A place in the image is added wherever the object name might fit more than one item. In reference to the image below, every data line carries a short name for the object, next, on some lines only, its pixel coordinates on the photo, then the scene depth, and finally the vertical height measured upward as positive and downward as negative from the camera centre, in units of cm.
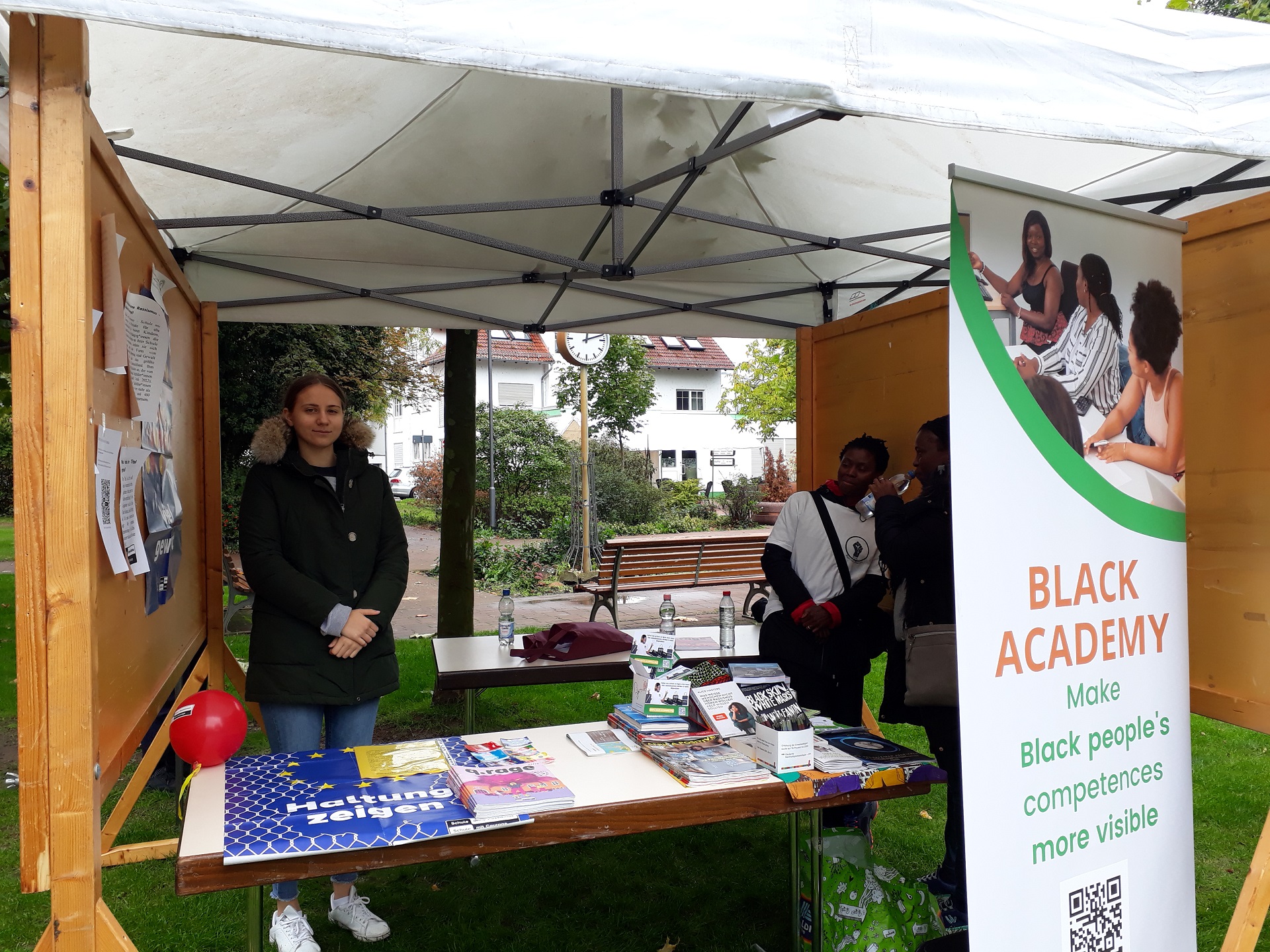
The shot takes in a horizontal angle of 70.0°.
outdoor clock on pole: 927 +169
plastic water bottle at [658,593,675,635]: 332 -51
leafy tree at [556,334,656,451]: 2020 +223
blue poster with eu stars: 191 -74
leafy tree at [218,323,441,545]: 1069 +156
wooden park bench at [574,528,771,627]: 867 -77
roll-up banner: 179 -19
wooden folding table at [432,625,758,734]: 382 -79
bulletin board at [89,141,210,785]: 196 -23
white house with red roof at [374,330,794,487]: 3161 +331
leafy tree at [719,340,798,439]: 2047 +241
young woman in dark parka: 292 -31
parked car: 3044 +19
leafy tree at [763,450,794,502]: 2075 +7
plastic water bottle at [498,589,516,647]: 418 -63
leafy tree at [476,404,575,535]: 1827 +38
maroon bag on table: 411 -72
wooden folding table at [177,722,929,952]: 187 -78
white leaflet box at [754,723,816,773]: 241 -72
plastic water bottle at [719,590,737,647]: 418 -65
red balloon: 238 -63
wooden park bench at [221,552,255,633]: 847 -91
